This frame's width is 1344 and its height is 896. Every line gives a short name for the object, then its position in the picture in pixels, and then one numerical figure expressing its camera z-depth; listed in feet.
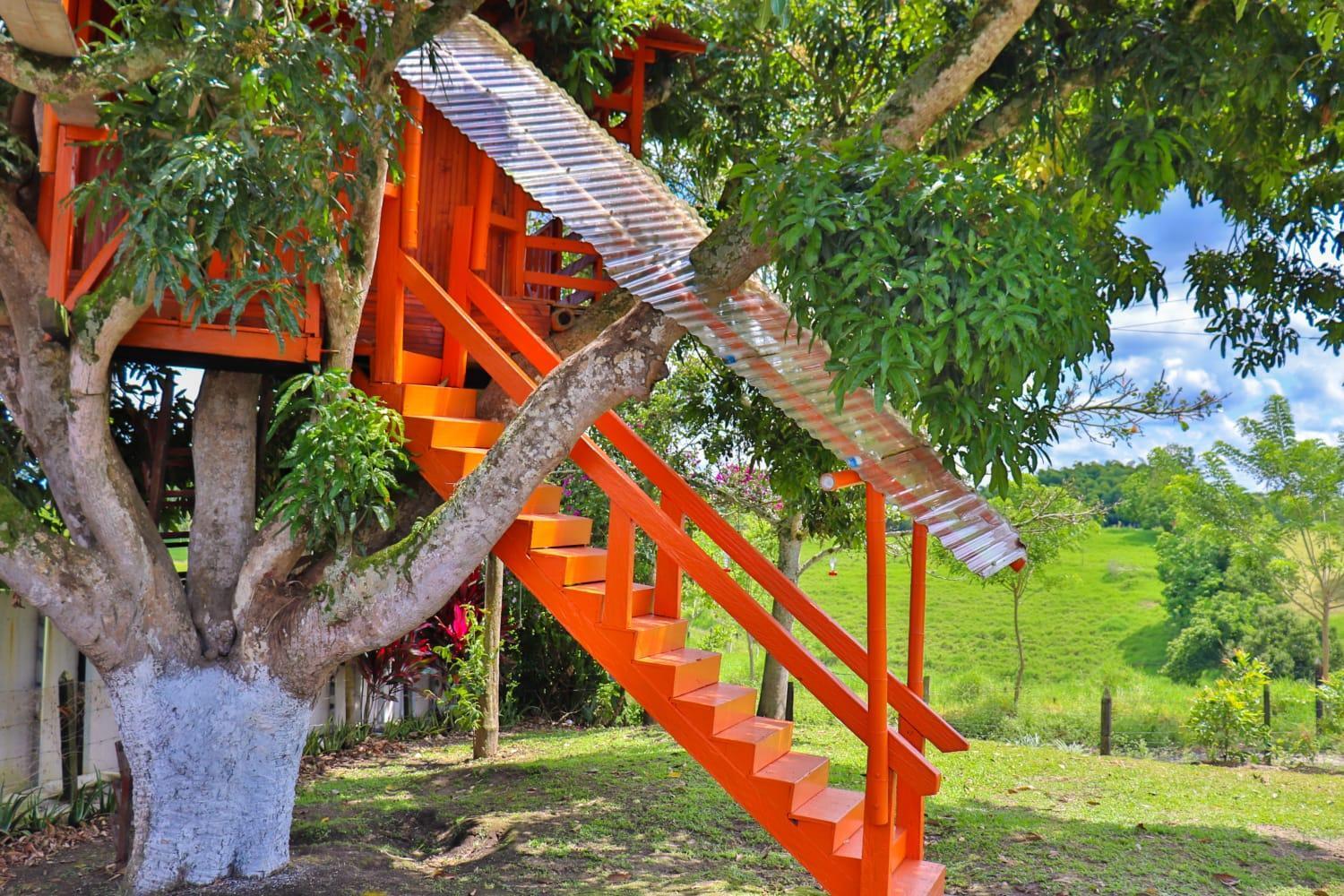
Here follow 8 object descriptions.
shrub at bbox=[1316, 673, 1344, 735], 37.78
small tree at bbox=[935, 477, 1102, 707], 41.60
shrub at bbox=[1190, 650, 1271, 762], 36.09
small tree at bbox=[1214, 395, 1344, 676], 47.16
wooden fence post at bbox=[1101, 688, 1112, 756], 37.52
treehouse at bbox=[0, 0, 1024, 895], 16.53
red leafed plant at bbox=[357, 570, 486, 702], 34.09
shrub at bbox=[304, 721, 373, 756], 32.17
